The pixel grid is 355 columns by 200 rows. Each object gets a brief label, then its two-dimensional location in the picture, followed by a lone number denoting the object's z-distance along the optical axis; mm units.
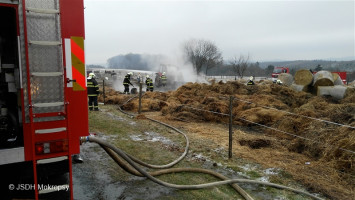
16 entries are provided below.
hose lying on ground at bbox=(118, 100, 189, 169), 4269
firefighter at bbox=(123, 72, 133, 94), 17431
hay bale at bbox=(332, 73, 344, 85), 17012
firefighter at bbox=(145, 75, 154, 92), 18828
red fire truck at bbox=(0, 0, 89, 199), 2471
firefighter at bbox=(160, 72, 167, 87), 25689
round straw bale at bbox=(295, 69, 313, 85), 15031
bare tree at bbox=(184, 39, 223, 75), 56625
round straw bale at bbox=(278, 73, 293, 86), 23547
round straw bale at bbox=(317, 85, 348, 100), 12055
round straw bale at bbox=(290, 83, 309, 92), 14797
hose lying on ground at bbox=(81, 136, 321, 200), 3654
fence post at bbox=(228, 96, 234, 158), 5398
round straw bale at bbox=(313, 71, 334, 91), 14055
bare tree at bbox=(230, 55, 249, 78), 51434
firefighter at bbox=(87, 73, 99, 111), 10648
